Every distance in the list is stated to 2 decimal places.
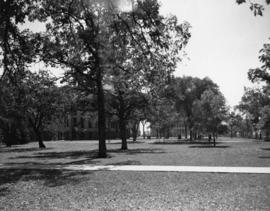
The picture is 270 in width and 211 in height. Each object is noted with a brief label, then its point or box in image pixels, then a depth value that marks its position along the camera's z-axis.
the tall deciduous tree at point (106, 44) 15.23
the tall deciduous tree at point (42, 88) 24.84
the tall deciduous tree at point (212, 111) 43.66
